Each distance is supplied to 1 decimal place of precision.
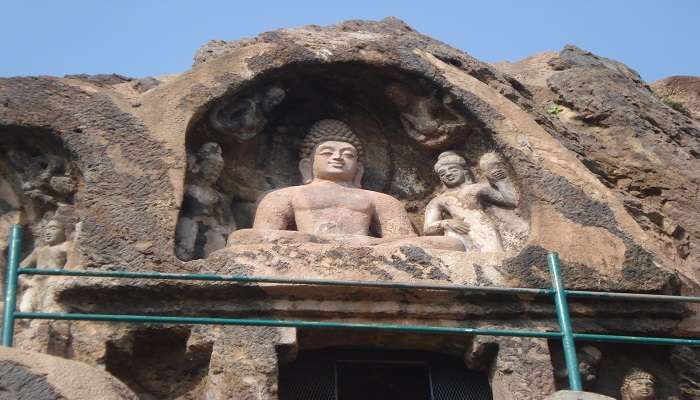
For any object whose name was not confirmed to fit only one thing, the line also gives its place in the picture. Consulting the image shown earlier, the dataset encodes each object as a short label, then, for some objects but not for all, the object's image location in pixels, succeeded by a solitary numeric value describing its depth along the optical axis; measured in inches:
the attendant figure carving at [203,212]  306.5
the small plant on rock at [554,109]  390.0
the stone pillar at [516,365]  276.2
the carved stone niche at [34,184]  309.7
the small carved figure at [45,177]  310.3
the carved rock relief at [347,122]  334.3
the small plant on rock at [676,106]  416.2
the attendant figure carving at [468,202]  321.4
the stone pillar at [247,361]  264.4
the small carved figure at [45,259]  291.0
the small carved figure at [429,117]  343.3
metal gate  290.7
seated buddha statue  304.8
